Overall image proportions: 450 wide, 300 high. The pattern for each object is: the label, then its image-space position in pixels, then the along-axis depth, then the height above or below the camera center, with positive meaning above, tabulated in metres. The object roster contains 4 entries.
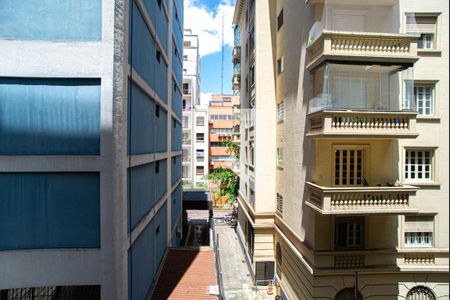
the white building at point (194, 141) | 50.53 +1.82
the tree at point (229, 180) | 32.16 -3.48
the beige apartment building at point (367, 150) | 11.07 +0.03
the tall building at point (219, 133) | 53.06 +3.43
